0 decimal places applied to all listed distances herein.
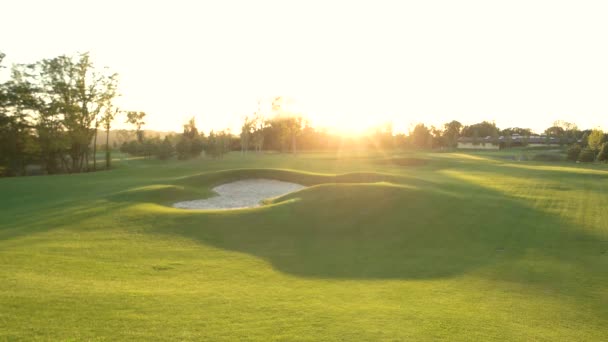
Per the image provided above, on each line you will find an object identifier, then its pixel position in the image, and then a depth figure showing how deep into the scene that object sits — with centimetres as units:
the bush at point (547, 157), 9494
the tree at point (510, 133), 18922
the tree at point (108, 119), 7506
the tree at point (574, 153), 9112
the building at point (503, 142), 15475
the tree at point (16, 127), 6266
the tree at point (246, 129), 12388
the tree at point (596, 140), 9544
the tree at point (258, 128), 12638
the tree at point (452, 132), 15712
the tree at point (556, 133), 18438
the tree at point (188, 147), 9231
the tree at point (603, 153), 8130
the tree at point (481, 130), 18412
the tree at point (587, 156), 8588
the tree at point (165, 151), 9250
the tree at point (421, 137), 15188
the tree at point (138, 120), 8505
